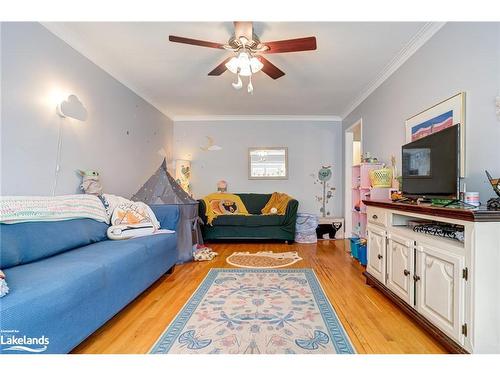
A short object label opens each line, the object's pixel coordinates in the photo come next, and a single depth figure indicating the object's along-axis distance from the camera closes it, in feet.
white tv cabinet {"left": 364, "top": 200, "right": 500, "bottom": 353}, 4.09
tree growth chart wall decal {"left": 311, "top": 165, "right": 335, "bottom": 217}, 16.98
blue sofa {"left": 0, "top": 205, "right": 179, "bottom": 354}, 3.63
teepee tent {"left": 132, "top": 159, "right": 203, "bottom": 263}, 10.37
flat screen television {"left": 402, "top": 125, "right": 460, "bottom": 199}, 5.25
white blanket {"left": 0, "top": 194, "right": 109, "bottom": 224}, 5.40
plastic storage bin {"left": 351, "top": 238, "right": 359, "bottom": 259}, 10.68
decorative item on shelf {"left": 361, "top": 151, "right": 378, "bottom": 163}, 10.72
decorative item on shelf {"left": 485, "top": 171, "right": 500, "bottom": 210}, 4.29
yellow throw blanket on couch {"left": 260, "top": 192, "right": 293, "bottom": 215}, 14.94
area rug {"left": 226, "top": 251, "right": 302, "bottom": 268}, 10.21
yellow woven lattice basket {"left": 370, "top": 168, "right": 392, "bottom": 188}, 9.52
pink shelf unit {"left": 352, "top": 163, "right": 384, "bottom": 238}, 10.88
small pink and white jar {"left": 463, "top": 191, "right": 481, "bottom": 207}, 4.86
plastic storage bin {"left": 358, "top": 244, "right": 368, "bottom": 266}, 9.91
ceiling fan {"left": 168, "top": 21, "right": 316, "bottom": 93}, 6.59
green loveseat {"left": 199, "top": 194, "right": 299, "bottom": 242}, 14.07
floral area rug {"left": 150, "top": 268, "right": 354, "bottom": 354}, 4.91
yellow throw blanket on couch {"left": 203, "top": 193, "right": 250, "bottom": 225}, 14.55
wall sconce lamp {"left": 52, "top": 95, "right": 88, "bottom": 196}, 7.49
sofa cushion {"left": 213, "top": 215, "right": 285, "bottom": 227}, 14.15
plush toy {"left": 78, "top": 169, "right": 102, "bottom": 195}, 8.38
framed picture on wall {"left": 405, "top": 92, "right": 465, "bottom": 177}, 6.02
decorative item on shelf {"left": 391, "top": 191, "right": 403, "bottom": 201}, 7.50
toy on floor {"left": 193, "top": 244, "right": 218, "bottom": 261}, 10.82
